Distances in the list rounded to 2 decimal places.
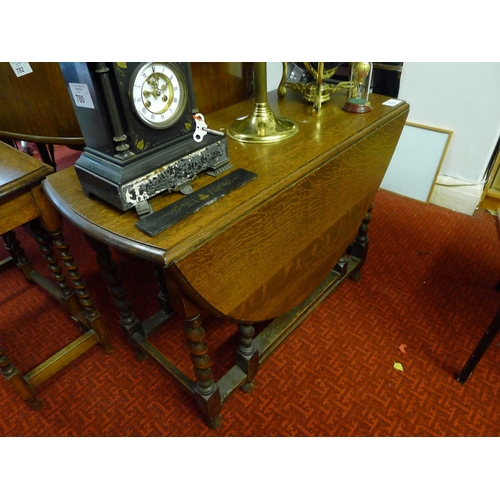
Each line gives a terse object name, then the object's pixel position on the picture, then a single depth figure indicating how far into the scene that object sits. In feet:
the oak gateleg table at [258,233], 2.60
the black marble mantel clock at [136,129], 2.34
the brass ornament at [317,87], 4.07
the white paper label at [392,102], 4.47
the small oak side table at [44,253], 3.30
